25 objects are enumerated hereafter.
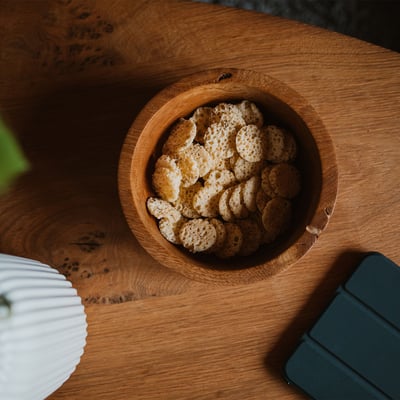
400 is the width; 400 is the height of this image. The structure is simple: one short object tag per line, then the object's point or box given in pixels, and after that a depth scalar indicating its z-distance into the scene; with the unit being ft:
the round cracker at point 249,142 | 2.22
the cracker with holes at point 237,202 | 2.24
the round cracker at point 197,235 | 2.20
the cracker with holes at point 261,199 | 2.26
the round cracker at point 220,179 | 2.29
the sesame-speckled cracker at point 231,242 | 2.24
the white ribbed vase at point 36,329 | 1.70
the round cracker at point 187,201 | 2.30
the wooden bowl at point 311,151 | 1.99
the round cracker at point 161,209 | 2.20
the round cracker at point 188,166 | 2.23
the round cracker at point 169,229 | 2.21
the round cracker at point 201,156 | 2.24
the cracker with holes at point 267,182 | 2.23
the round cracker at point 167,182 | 2.20
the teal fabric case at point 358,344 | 2.38
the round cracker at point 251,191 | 2.26
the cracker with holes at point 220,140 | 2.24
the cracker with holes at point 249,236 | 2.26
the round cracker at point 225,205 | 2.26
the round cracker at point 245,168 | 2.29
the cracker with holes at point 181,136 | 2.22
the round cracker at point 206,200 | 2.27
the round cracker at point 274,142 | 2.21
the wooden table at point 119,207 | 2.43
